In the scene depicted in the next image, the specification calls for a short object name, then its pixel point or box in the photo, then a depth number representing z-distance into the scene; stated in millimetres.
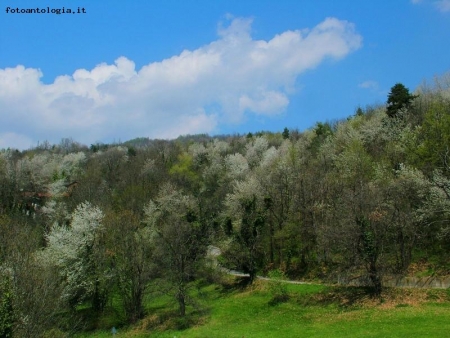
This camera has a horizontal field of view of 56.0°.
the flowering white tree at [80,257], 39750
